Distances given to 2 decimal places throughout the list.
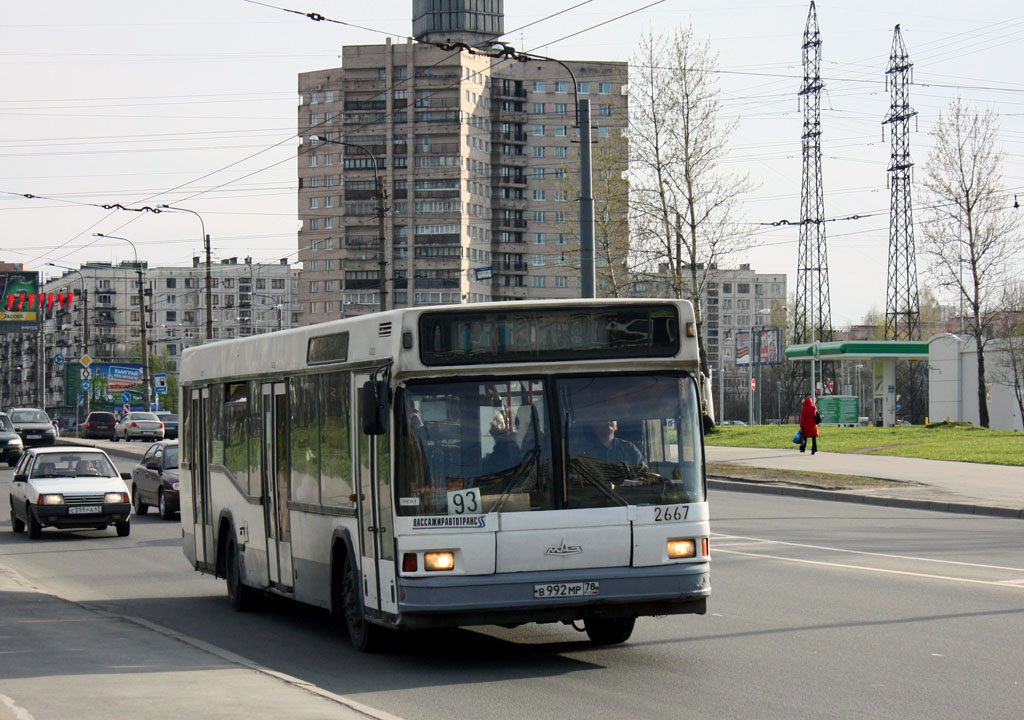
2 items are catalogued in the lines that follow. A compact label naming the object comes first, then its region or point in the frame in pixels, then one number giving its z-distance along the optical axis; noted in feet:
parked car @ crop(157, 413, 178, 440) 251.31
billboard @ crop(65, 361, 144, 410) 346.33
